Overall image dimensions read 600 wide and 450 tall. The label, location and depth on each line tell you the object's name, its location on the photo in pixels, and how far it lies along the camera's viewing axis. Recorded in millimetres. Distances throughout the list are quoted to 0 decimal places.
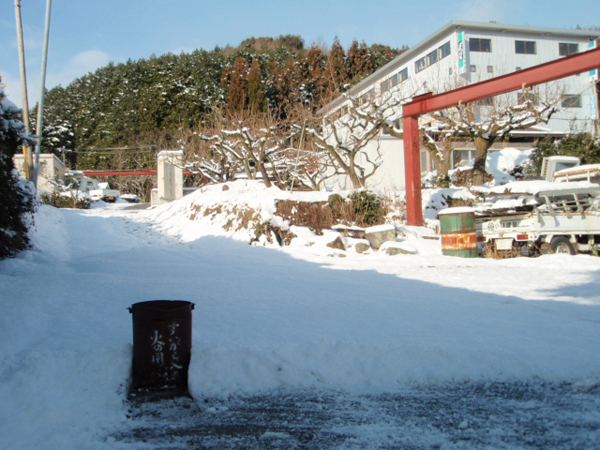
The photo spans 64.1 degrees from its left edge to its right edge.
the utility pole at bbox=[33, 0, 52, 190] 15830
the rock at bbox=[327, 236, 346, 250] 13820
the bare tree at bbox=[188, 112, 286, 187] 22062
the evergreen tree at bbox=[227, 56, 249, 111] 48531
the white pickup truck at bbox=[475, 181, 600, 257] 11656
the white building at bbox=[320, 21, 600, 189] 33656
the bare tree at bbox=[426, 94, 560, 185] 21686
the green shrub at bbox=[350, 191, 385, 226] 16266
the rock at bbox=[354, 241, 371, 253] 14021
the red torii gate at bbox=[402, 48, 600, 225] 13430
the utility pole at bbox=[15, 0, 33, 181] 15688
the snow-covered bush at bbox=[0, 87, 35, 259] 8375
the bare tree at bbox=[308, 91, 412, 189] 20141
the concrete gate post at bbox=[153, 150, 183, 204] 28078
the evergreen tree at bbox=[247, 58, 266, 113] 47562
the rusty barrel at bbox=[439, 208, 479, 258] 12781
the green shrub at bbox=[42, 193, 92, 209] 27578
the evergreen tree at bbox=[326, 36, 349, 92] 48706
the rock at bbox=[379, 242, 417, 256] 13398
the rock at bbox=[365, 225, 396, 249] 14211
